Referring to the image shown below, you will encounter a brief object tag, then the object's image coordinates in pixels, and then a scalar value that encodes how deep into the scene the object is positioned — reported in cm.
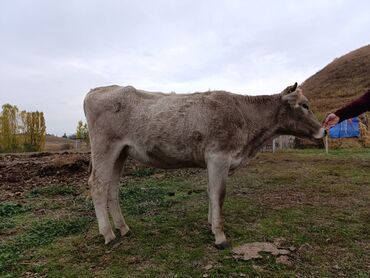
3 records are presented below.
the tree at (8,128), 3903
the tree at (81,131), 4341
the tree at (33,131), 4019
